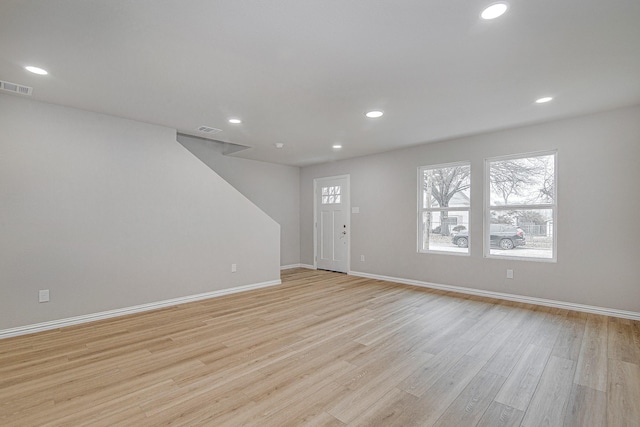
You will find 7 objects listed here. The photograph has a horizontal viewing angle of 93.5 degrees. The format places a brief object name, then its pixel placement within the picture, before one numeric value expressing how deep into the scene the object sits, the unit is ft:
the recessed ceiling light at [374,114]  11.94
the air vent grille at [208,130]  14.24
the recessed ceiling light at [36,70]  8.45
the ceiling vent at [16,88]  9.45
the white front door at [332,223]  21.35
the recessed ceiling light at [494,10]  5.94
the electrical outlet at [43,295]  10.65
